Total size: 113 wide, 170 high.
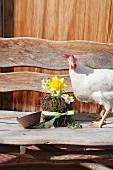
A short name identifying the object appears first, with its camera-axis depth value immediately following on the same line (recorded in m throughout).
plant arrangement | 2.00
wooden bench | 2.27
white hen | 1.98
